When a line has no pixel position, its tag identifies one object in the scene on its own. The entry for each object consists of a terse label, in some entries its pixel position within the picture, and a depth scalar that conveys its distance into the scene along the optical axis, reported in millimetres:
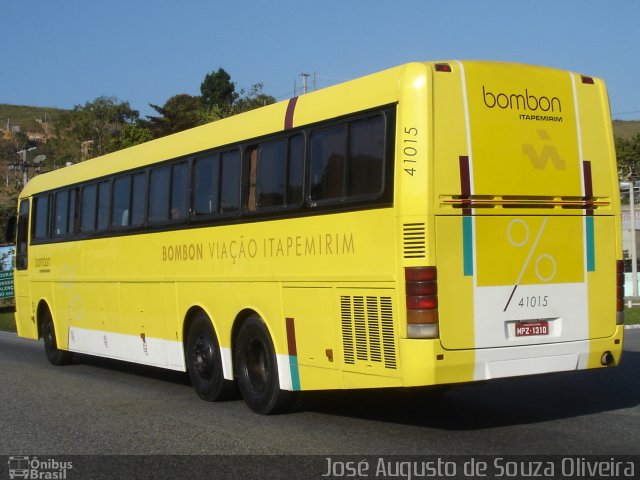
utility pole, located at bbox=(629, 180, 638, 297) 45519
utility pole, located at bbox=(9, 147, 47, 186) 48344
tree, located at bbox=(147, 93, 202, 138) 72794
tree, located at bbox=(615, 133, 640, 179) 70875
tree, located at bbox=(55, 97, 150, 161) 88000
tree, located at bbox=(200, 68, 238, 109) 108125
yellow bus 8172
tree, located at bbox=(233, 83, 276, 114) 68750
